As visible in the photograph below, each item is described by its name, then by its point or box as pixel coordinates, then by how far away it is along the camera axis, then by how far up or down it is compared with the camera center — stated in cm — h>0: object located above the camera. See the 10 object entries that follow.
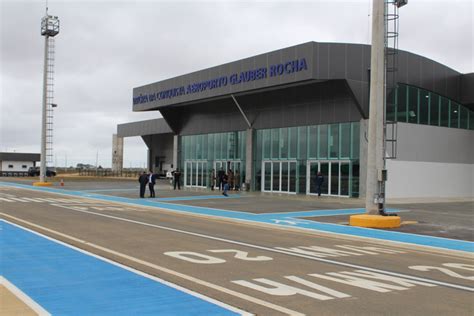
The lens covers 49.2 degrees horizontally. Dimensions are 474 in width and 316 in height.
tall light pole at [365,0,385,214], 1653 +207
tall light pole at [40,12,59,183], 4544 +734
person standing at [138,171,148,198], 2875 -75
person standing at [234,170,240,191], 3885 -77
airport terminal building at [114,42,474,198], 2925 +346
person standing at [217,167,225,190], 3431 -97
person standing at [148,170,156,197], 2898 -75
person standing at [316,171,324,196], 3111 -61
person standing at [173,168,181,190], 3932 -62
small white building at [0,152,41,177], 9393 +96
